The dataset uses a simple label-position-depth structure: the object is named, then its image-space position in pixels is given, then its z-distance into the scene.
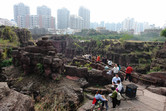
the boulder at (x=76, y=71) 10.22
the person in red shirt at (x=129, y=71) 9.58
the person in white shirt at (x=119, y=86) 6.51
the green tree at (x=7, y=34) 28.18
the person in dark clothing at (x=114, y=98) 5.69
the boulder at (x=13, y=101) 2.43
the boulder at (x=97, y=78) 9.48
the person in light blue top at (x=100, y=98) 5.82
